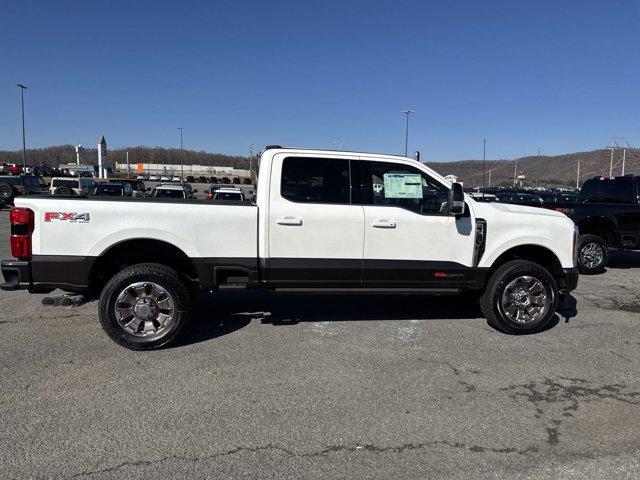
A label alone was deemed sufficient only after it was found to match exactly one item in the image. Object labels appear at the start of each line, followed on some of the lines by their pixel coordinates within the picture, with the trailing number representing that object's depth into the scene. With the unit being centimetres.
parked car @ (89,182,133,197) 1930
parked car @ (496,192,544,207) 2241
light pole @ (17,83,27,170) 4544
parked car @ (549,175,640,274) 1009
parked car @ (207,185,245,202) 1725
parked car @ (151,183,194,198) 1820
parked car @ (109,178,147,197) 3076
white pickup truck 475
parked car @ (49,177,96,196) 2644
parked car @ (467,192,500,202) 1855
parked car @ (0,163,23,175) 4828
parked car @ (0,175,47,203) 2323
